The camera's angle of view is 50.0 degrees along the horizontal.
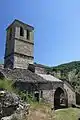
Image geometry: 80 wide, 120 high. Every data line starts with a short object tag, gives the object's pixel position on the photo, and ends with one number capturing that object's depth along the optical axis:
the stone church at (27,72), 8.99
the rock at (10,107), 4.26
